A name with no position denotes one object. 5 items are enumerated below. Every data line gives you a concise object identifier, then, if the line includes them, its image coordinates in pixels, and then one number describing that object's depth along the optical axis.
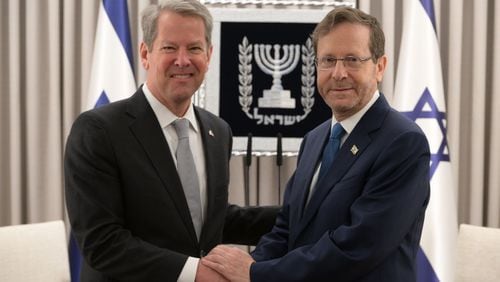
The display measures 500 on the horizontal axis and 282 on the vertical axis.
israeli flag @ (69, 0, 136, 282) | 4.54
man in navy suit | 2.41
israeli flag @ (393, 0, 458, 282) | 4.44
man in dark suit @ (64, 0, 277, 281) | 2.60
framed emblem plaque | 4.54
